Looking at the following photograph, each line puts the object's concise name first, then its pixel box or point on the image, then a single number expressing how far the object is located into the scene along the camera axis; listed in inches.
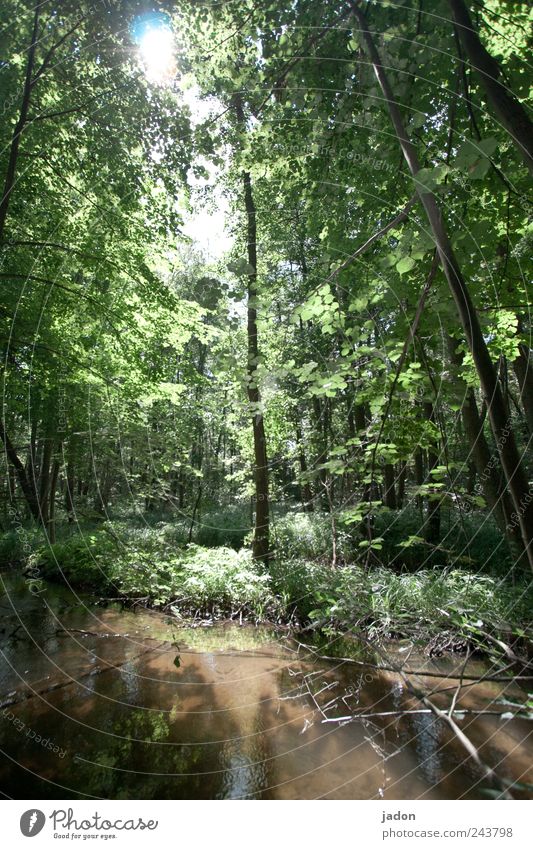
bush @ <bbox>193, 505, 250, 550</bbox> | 492.2
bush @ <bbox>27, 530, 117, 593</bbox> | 336.2
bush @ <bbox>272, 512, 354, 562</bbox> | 350.6
